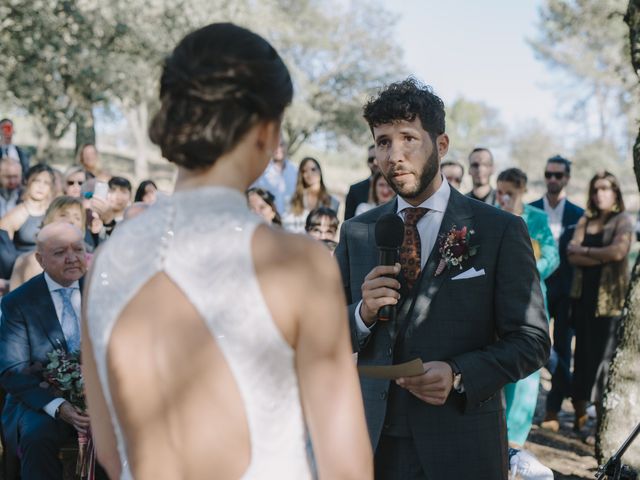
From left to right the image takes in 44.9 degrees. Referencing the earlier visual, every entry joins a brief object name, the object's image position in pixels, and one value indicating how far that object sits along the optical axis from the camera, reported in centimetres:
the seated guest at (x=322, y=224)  720
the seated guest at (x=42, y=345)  493
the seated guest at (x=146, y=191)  923
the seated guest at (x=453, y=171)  955
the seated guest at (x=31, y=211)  816
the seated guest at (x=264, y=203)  795
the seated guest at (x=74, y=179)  988
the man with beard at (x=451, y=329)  291
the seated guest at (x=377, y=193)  851
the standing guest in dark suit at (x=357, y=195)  897
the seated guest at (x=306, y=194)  948
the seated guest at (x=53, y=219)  666
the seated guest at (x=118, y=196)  938
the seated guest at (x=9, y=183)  996
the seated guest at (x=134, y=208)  664
